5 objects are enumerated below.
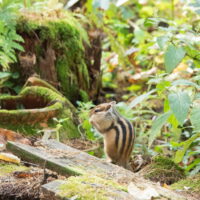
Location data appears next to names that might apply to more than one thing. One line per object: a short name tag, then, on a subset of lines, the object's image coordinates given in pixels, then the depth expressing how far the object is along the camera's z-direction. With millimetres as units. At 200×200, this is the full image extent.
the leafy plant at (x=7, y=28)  10930
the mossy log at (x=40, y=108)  11102
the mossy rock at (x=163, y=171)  10273
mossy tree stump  13836
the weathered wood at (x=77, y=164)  7457
